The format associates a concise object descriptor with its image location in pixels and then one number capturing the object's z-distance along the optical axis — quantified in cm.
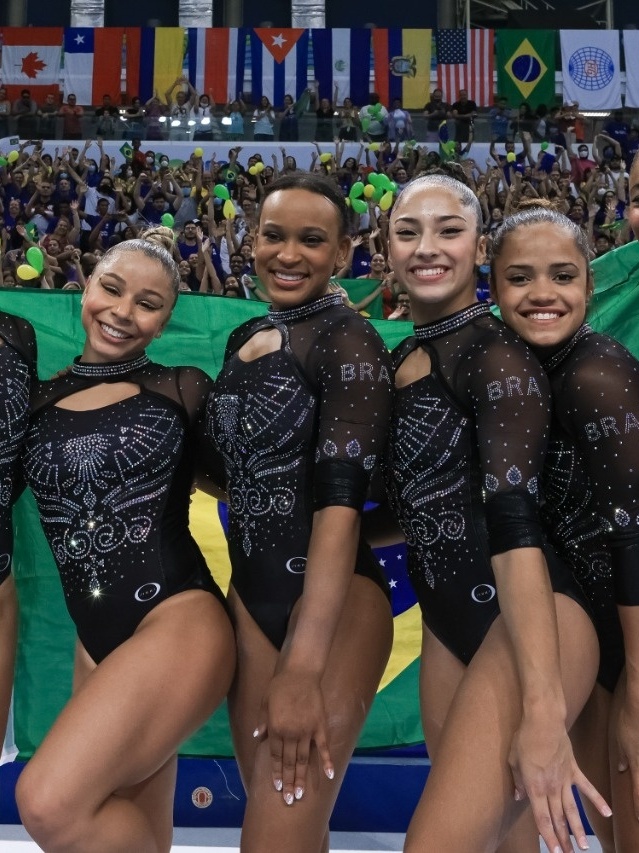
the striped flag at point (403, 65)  1842
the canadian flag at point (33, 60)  1848
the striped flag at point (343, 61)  1848
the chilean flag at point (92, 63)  1862
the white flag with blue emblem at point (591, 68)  1734
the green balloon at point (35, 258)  579
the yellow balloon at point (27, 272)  494
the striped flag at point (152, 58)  1847
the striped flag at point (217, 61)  1833
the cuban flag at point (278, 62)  1847
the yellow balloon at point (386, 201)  777
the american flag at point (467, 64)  1843
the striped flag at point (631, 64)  1747
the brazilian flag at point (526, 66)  1834
